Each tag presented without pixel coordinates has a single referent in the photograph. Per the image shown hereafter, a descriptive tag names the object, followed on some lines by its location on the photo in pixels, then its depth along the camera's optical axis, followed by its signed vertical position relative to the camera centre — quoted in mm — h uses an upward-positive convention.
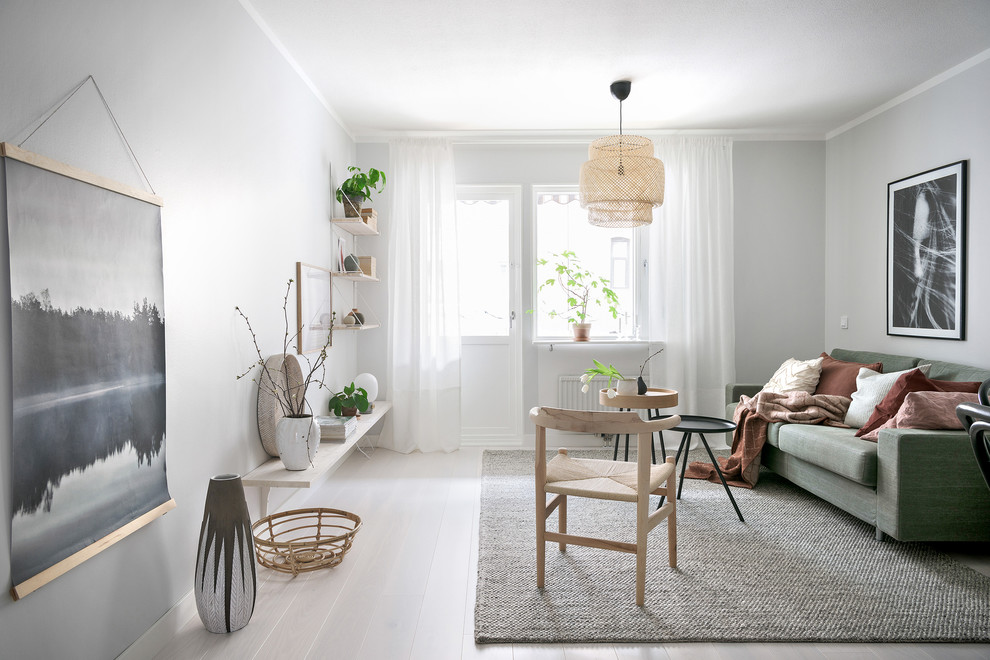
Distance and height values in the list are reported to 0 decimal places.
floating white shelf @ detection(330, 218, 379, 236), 4242 +704
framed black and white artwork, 3662 +395
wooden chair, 2273 -655
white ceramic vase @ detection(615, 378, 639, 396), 3469 -393
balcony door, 5086 +237
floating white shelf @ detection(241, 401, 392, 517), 2662 -687
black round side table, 3244 -596
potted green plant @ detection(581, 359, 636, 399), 3469 -376
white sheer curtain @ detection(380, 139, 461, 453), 4867 +162
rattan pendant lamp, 3664 +877
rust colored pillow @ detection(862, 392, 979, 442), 2842 -456
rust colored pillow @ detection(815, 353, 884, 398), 3836 -400
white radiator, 4984 -620
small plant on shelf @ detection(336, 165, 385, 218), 4266 +933
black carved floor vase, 2031 -804
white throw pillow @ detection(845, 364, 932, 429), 3445 -454
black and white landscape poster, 1441 -113
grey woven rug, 2117 -1088
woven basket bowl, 2588 -1021
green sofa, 2729 -785
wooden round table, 3326 -461
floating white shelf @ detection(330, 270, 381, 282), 4258 +332
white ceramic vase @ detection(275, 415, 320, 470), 2727 -534
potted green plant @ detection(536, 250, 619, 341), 5035 +267
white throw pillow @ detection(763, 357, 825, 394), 4059 -419
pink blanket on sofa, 3662 -631
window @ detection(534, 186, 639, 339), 5078 +528
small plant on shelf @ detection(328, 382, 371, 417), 3984 -531
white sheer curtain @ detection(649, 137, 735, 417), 4906 +377
